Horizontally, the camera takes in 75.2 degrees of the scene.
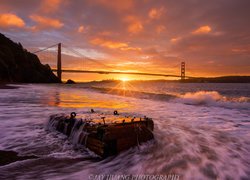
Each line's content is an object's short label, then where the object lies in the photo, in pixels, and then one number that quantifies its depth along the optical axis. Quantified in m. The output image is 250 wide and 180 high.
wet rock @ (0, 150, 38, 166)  3.23
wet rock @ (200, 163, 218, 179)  3.05
